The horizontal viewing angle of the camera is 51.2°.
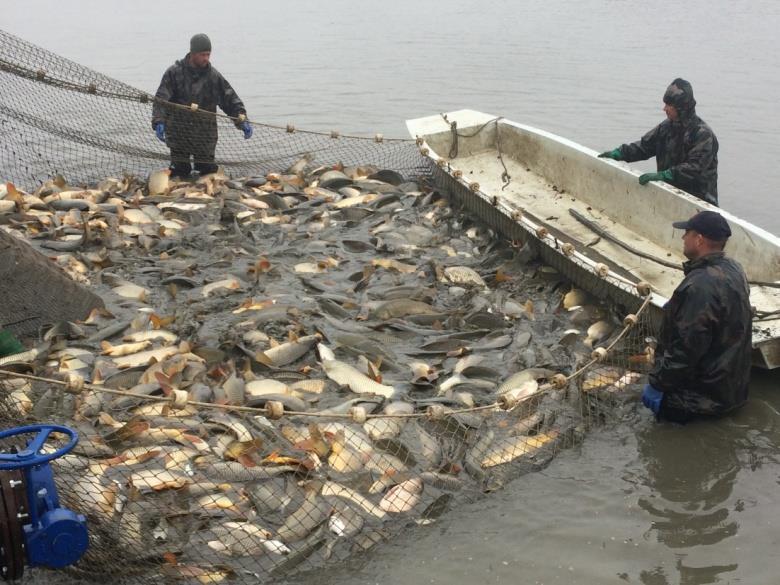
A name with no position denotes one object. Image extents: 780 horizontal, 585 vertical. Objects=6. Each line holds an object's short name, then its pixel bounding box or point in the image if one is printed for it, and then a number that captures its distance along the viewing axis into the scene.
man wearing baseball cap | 5.69
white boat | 7.32
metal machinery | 3.88
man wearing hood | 8.38
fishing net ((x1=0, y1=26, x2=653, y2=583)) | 5.11
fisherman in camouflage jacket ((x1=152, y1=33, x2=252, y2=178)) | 10.57
